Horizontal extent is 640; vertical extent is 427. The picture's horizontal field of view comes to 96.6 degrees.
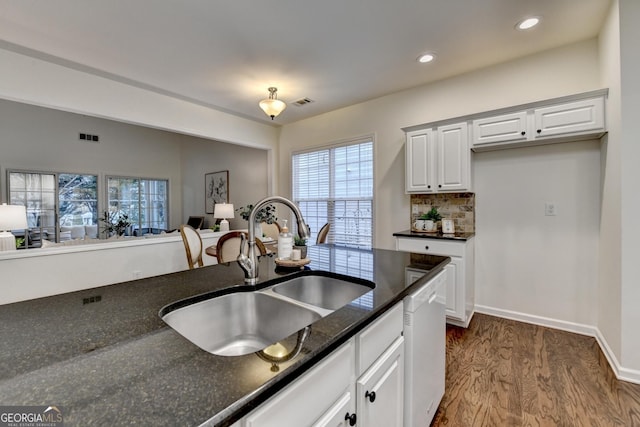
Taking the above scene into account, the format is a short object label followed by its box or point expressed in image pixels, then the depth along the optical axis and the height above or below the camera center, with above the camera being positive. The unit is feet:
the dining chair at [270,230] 15.98 -1.11
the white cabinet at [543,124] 7.89 +2.61
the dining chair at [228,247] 9.72 -1.26
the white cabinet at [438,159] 9.96 +1.87
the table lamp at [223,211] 17.29 -0.02
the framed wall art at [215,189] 21.56 +1.74
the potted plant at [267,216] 12.67 -0.25
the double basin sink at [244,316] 3.53 -1.42
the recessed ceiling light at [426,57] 9.51 +5.20
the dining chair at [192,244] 11.04 -1.34
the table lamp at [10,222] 9.85 -0.40
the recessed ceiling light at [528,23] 7.76 +5.20
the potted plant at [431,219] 10.94 -0.35
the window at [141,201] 21.85 +0.83
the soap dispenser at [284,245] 5.28 -0.64
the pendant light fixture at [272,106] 10.93 +4.05
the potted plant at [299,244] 6.64 -0.82
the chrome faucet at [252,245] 4.19 -0.51
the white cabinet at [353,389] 2.19 -1.72
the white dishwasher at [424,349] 4.23 -2.31
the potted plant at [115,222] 19.95 -0.83
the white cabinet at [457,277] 9.19 -2.19
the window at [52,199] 17.90 +0.78
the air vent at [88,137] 19.95 +5.25
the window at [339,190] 13.74 +1.08
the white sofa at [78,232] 19.42 -1.44
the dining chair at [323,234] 12.48 -1.06
